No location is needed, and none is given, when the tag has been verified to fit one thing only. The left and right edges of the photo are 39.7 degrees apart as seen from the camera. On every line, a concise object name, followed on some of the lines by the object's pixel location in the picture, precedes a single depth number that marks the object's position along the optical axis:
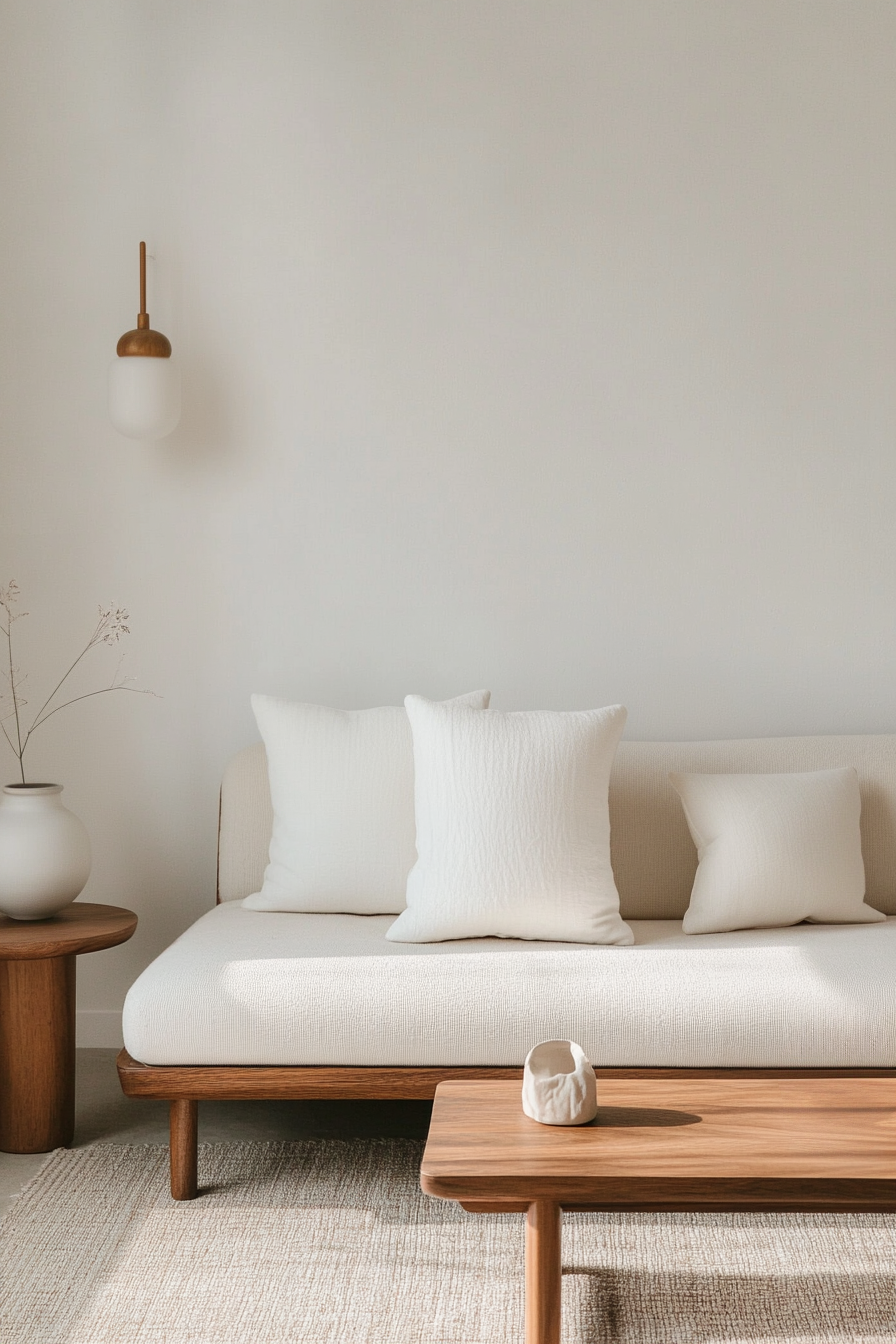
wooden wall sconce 3.27
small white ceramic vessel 1.83
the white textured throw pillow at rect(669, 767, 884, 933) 2.82
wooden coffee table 1.65
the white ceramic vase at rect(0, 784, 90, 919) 2.85
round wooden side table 2.76
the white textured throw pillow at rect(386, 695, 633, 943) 2.69
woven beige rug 2.03
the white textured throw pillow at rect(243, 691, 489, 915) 2.94
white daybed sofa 2.39
